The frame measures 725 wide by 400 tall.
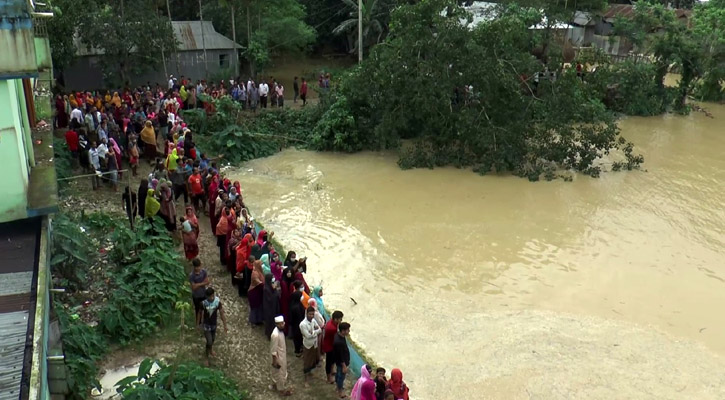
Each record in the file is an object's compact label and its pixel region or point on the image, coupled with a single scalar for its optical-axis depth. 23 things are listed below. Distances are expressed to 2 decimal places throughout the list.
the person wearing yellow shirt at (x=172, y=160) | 12.73
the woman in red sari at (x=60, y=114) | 16.88
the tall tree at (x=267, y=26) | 26.45
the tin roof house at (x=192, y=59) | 24.03
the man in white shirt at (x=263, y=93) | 21.38
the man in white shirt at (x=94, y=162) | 13.18
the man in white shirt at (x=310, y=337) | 7.54
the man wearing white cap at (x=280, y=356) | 7.29
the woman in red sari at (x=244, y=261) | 9.53
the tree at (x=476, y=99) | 17.38
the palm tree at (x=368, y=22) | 29.83
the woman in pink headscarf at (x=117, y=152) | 13.55
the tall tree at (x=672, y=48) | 26.16
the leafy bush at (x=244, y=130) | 18.25
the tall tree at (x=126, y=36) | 21.67
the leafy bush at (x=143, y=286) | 8.23
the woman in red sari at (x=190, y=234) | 9.88
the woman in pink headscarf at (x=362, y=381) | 6.63
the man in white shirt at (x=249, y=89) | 21.27
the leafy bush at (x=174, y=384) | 6.29
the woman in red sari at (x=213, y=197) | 11.43
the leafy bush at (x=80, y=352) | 6.61
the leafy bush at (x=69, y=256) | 8.66
